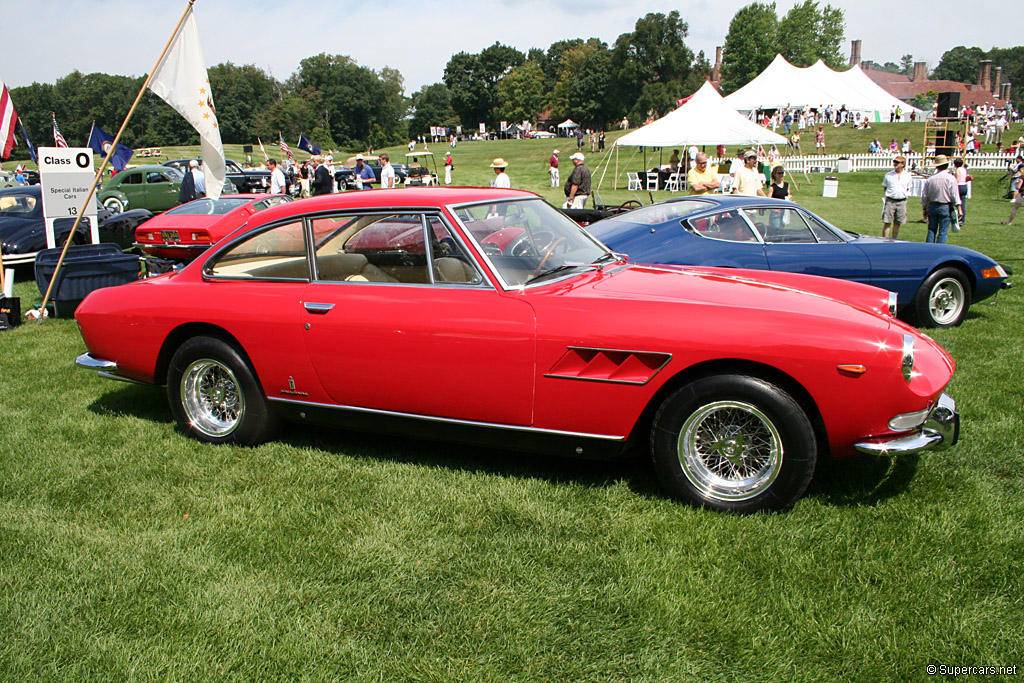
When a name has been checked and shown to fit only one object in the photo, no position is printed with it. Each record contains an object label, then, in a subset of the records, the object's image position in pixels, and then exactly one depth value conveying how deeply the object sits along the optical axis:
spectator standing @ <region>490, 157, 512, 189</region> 13.69
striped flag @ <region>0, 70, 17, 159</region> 8.96
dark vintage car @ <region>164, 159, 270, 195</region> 26.73
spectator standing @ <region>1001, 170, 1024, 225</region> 17.27
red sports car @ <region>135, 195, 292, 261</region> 11.59
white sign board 8.65
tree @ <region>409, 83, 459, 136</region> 114.00
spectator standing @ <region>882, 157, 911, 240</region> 12.47
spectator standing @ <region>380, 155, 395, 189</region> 19.02
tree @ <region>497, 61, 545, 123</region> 105.81
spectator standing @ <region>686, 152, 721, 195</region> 12.48
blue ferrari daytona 7.17
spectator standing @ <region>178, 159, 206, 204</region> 15.14
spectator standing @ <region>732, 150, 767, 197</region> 12.08
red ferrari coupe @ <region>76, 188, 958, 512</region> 3.28
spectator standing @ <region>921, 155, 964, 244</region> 11.38
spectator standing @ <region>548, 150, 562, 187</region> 31.86
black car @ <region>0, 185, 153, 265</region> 10.91
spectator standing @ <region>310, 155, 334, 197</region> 16.31
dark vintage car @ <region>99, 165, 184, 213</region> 20.11
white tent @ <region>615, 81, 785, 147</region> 21.86
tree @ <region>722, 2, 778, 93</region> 88.00
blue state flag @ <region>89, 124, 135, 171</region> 20.02
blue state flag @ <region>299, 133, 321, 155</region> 27.38
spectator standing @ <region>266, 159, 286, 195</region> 19.58
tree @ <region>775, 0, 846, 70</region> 90.12
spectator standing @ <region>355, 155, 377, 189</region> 20.11
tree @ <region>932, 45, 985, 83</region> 162.32
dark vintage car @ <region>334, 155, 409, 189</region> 30.80
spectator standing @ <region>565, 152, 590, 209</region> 13.97
